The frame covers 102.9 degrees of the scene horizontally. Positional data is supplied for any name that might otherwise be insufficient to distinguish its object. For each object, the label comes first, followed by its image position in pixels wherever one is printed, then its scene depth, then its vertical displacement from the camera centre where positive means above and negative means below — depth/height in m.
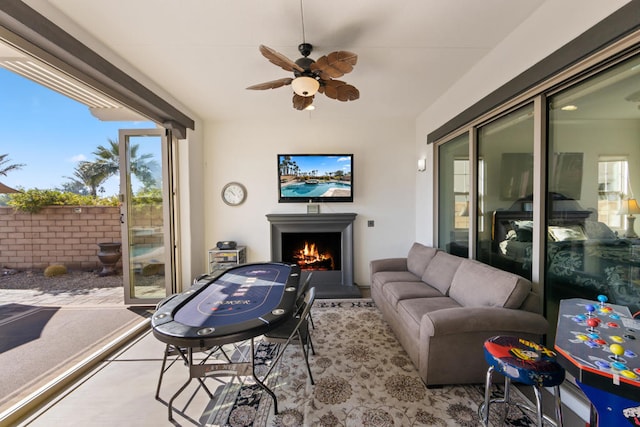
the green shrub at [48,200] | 4.76 +0.18
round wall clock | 4.23 +0.23
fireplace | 4.10 -0.68
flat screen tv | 4.16 +0.47
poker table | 1.41 -0.69
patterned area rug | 1.65 -1.38
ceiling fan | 1.93 +1.11
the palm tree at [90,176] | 5.69 +0.78
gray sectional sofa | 1.83 -0.91
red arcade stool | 1.26 -0.83
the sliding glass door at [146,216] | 3.50 -0.11
